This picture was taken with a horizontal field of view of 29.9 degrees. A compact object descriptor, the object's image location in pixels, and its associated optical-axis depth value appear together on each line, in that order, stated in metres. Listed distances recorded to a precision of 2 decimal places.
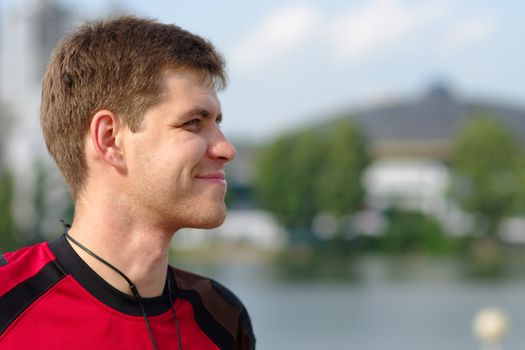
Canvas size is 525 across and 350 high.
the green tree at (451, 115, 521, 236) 47.16
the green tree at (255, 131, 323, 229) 49.38
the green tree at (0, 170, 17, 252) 41.06
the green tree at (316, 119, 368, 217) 48.44
